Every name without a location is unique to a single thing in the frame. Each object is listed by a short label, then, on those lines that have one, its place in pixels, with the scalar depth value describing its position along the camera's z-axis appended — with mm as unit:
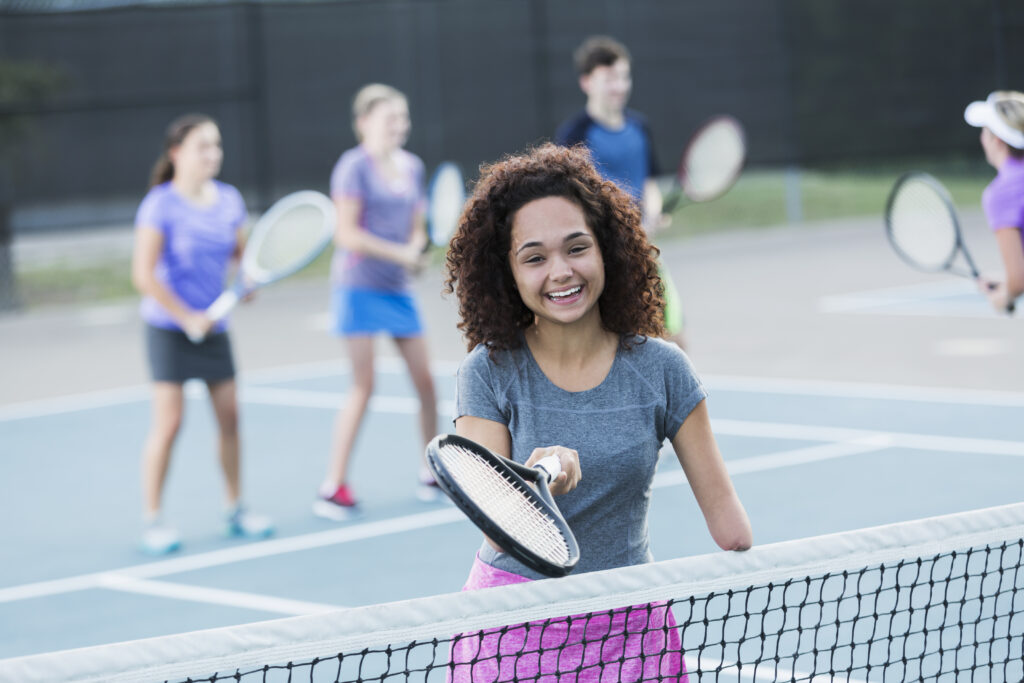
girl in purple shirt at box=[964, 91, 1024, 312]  7674
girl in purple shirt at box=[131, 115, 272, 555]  9720
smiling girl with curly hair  4274
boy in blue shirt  10919
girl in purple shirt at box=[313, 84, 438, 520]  10554
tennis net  3788
